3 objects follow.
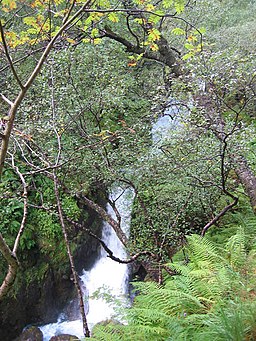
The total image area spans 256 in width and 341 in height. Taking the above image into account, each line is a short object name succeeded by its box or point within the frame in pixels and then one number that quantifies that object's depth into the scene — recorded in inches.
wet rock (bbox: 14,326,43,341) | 268.7
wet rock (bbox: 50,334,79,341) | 270.5
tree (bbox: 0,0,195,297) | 76.4
